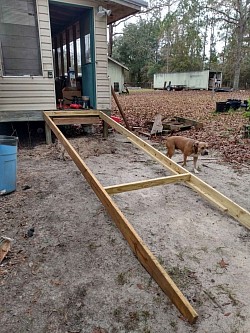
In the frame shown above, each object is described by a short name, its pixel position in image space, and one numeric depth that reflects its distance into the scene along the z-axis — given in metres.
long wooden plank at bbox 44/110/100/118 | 6.04
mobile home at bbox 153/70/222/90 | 30.77
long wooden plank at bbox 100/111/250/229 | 2.74
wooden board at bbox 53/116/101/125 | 6.18
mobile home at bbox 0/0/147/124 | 5.37
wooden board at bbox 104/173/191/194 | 3.05
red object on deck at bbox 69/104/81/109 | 7.02
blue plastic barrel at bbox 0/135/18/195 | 3.36
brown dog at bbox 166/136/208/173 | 4.23
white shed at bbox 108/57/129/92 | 27.50
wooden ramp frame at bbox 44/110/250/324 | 1.73
